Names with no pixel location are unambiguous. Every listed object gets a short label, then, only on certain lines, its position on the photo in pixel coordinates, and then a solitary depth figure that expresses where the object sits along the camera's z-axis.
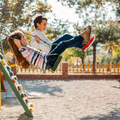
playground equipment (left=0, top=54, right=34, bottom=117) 8.20
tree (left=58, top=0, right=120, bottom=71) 11.27
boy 4.49
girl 4.55
